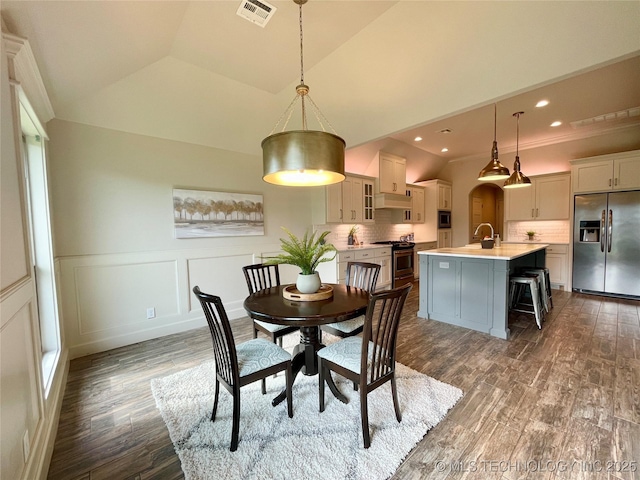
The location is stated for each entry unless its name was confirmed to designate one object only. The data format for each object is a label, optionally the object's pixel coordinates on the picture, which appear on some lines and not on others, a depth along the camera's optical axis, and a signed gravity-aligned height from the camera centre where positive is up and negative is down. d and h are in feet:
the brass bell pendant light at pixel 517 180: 13.34 +2.01
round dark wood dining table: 5.50 -1.87
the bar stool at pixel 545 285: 12.65 -3.18
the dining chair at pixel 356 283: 7.58 -1.98
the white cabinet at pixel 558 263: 17.42 -2.92
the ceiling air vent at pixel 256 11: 7.20 +5.94
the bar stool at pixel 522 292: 11.22 -3.47
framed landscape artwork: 11.37 +0.64
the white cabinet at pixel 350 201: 15.79 +1.47
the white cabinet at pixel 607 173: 14.37 +2.54
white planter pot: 6.79 -1.46
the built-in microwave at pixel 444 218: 22.48 +0.29
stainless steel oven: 18.51 -2.74
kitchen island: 10.37 -2.74
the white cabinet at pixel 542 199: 17.75 +1.39
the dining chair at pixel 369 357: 5.19 -2.85
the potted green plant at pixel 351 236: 18.12 -0.78
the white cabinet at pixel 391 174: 18.29 +3.49
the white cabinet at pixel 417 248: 20.79 -2.04
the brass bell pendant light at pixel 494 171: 11.93 +2.19
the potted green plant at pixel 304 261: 6.64 -0.86
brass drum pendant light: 5.40 +1.50
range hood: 18.48 +1.60
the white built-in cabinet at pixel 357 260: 15.80 -2.37
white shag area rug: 4.91 -4.38
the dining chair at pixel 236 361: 5.19 -2.88
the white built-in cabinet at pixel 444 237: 22.53 -1.32
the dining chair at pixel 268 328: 7.67 -2.98
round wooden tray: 6.64 -1.75
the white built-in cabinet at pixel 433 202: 22.25 +1.66
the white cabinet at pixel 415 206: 21.35 +1.37
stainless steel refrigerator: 14.42 -1.42
